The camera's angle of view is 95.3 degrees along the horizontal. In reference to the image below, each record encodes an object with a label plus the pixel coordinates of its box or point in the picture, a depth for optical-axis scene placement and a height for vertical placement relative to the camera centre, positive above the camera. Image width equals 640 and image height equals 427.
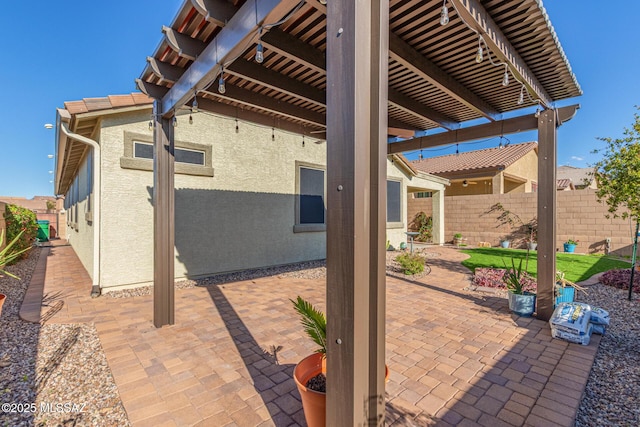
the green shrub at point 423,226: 14.98 -0.80
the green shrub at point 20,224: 8.62 -0.50
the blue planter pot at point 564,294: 4.52 -1.30
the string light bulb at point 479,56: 2.79 +1.49
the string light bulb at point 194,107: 3.81 +1.46
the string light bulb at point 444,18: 2.24 +1.50
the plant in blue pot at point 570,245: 11.27 -1.31
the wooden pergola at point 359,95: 1.51 +1.56
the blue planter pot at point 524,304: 4.57 -1.47
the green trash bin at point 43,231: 15.89 -1.19
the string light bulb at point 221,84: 3.12 +1.35
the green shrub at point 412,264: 7.38 -1.36
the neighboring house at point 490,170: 15.48 +2.34
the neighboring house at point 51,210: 19.82 -0.05
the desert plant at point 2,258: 3.98 -0.68
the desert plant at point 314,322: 2.12 -0.83
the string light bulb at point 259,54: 2.44 +1.31
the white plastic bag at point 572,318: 3.60 -1.37
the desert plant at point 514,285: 4.75 -1.23
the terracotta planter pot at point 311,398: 1.80 -1.19
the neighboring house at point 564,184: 19.77 +1.91
